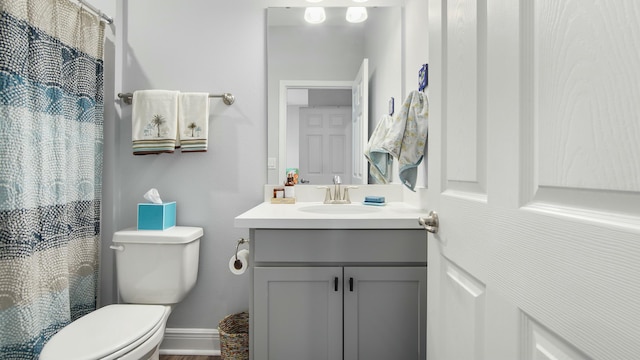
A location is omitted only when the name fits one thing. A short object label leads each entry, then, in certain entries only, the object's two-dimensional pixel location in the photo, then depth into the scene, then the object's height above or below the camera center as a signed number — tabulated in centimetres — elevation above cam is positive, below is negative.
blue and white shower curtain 119 +5
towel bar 183 +47
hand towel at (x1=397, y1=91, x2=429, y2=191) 141 +23
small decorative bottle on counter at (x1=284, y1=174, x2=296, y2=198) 184 -5
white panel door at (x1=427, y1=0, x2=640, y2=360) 38 +0
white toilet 119 -55
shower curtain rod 159 +88
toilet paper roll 153 -40
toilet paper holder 155 -41
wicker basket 162 -84
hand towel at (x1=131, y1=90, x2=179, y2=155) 175 +32
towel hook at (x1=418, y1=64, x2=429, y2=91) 145 +47
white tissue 170 -9
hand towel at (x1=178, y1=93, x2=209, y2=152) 177 +33
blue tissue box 167 -19
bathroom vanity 126 -46
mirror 187 +57
